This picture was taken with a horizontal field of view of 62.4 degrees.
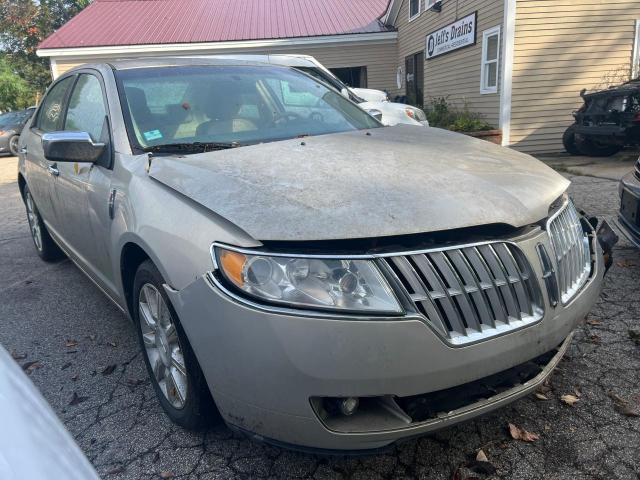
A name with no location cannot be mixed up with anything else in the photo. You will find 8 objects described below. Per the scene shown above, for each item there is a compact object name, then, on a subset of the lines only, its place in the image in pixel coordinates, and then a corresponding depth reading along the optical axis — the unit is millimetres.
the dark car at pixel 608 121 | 8367
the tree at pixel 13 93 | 31031
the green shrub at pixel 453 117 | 11219
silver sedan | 1705
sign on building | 12367
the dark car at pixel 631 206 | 3727
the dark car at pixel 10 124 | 17891
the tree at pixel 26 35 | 35594
